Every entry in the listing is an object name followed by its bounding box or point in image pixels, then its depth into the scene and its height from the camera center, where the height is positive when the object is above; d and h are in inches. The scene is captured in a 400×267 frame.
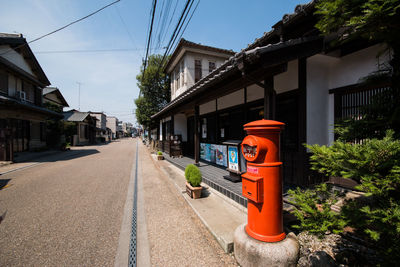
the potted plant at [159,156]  400.0 -59.5
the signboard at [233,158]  175.5 -29.6
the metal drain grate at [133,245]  85.1 -68.1
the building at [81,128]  917.1 +27.0
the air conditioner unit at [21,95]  551.5 +131.6
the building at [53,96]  842.7 +207.8
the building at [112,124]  2343.8 +122.1
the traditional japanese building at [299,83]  117.2 +47.8
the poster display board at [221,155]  248.2 -37.6
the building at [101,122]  1649.4 +111.0
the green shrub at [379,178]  44.8 -14.1
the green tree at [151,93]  740.6 +183.4
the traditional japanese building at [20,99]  386.2 +123.8
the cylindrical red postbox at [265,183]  77.3 -24.6
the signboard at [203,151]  315.6 -37.9
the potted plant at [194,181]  158.2 -49.1
